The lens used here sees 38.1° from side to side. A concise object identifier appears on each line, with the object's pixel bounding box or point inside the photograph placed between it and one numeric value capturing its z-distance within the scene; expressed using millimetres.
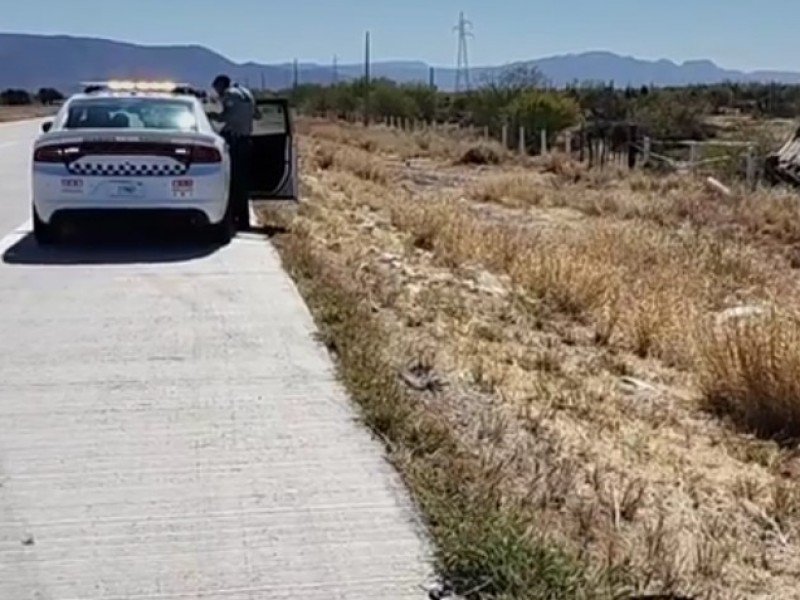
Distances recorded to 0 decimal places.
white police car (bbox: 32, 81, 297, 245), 10711
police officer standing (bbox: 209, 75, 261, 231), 12227
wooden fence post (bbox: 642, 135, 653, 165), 35906
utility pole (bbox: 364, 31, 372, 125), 81556
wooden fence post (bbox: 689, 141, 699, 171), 32406
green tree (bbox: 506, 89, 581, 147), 51438
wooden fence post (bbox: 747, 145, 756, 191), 26802
